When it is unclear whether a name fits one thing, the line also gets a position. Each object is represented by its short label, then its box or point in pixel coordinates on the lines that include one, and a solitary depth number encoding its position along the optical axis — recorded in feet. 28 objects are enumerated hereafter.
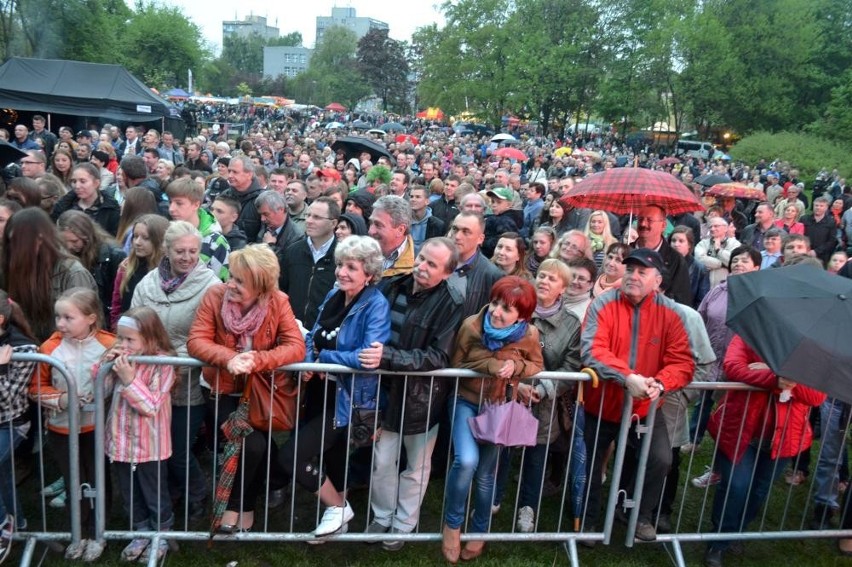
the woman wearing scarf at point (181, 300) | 12.95
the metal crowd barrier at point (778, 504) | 13.50
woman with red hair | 12.14
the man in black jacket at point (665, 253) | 18.47
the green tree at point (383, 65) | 293.02
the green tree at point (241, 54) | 429.38
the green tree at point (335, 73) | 297.33
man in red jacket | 12.87
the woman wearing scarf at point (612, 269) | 16.33
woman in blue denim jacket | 12.18
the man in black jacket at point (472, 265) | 15.39
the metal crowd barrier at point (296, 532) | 11.87
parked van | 147.02
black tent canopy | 66.69
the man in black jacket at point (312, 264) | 16.65
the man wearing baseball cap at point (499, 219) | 24.57
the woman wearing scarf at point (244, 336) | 11.65
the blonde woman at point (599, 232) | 21.83
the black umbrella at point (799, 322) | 10.87
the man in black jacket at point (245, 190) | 22.03
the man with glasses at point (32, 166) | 25.44
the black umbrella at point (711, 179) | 45.29
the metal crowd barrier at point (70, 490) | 11.39
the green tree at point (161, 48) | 193.67
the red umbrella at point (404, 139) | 87.95
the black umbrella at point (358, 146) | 46.24
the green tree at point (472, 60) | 167.94
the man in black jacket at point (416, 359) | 12.25
